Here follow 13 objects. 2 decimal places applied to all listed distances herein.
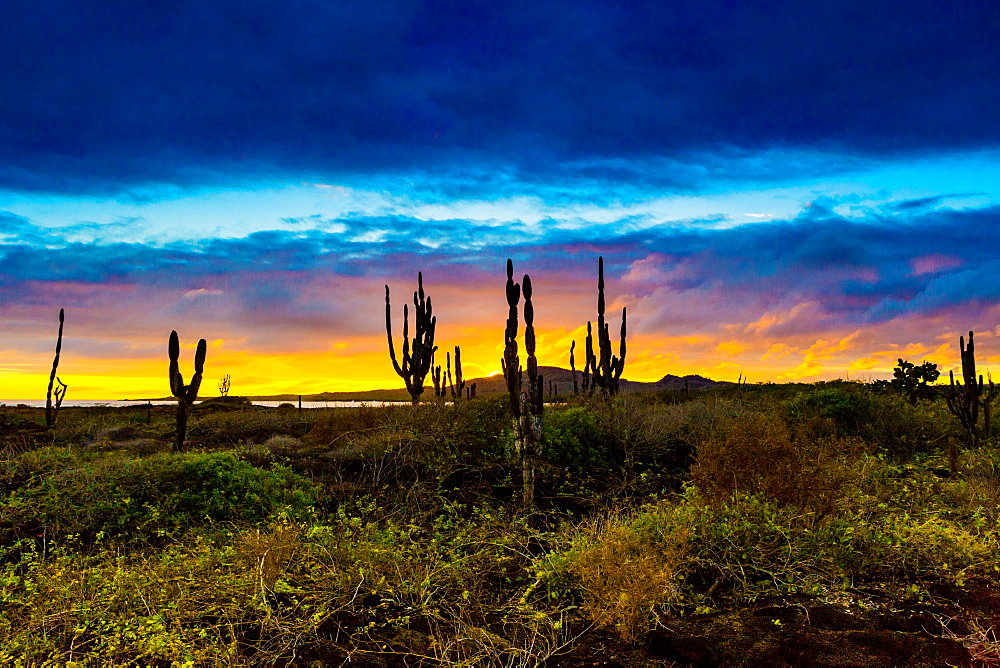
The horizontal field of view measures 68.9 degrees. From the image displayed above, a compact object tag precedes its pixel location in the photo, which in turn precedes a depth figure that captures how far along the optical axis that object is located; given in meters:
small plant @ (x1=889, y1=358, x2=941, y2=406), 27.33
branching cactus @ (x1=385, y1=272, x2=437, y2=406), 24.17
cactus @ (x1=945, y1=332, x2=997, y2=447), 18.48
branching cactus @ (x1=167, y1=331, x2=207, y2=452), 16.05
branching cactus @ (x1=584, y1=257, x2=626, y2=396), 23.78
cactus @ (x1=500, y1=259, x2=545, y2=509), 12.43
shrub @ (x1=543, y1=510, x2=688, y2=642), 6.04
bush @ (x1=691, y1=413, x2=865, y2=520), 8.48
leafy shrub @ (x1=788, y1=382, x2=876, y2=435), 19.36
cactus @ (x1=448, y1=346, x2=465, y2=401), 30.55
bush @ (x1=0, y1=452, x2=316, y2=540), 10.30
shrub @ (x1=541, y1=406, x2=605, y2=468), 14.47
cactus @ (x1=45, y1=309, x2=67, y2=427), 28.62
